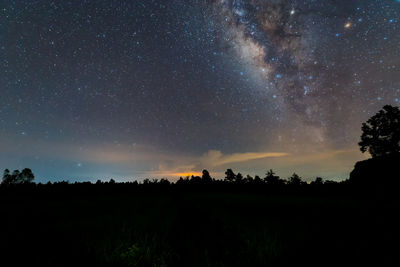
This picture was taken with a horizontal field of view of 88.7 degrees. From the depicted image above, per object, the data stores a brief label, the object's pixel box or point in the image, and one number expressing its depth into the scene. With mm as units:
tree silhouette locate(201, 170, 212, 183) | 118719
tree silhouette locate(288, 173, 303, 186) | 99344
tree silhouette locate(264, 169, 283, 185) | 101888
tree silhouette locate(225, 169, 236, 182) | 125300
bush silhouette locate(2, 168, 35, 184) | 89312
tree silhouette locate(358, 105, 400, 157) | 36875
